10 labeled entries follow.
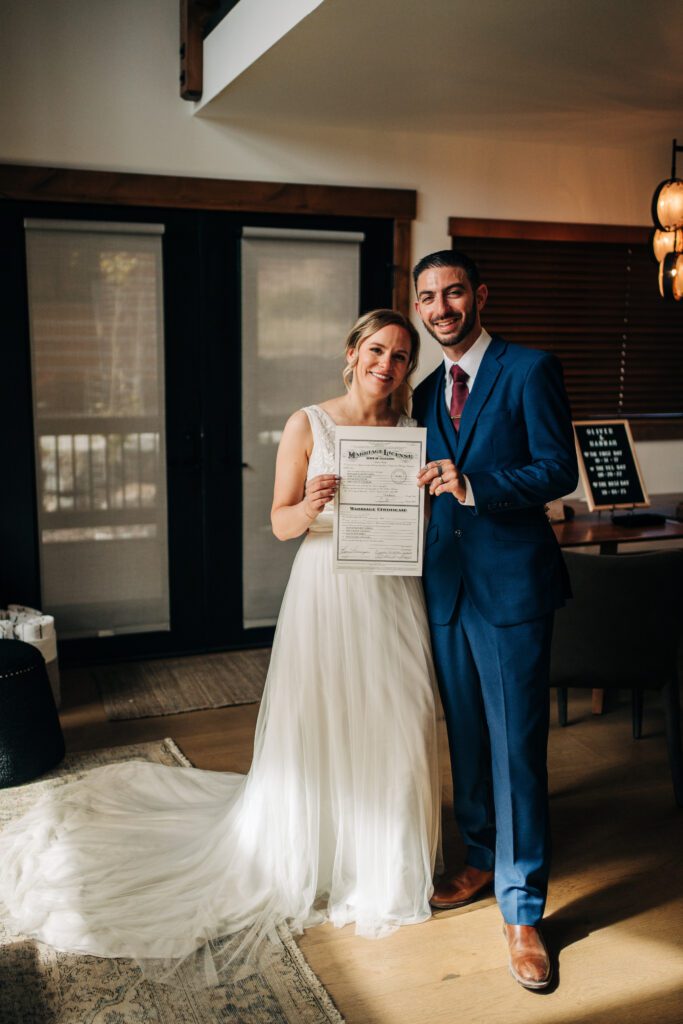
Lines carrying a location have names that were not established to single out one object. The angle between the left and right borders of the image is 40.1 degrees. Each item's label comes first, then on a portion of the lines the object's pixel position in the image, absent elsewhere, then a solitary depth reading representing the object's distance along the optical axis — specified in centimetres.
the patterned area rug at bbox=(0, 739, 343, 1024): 217
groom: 228
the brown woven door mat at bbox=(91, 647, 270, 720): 415
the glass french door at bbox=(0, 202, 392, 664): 439
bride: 248
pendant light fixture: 389
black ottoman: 334
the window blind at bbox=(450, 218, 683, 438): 518
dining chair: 318
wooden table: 389
